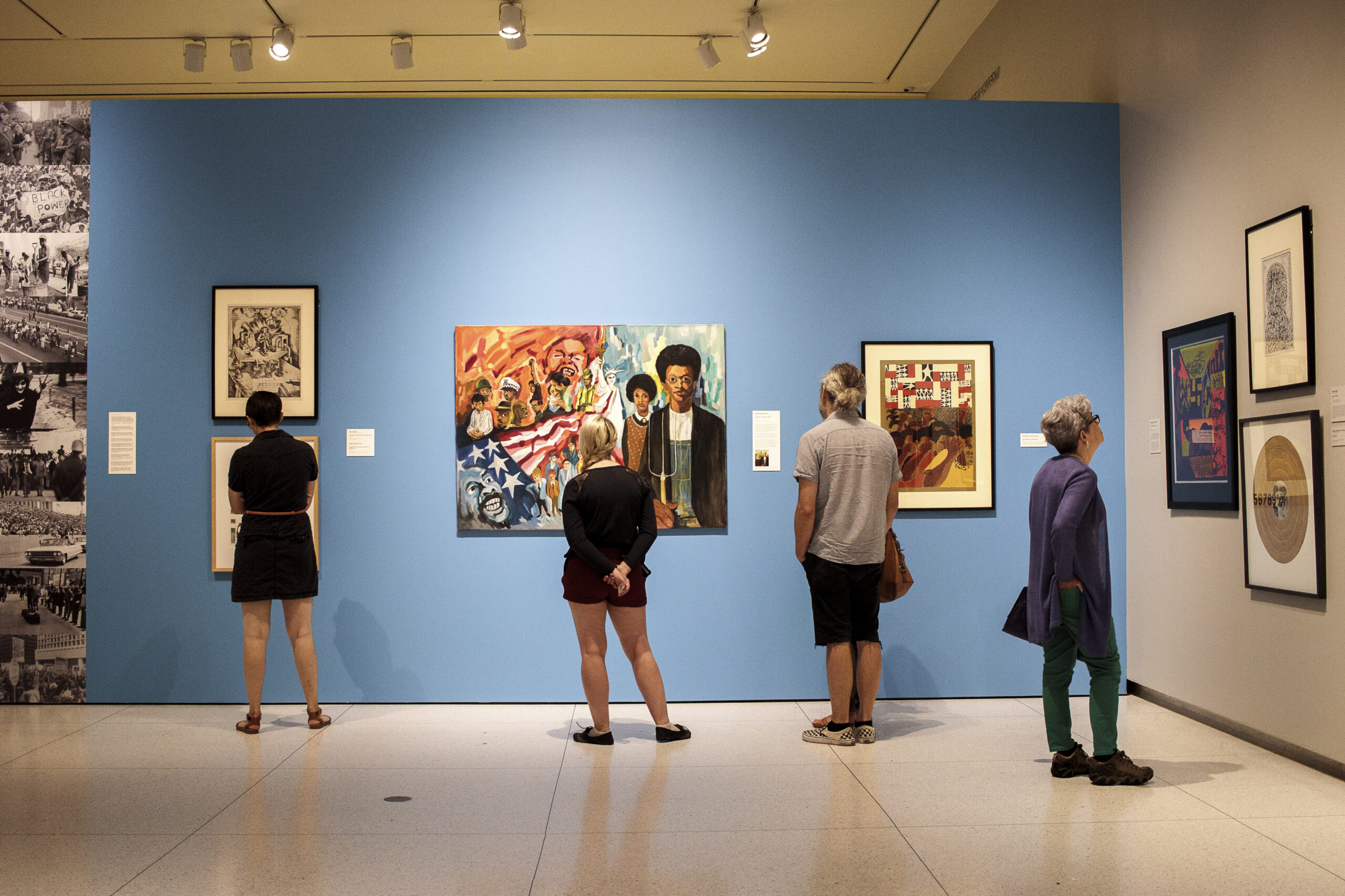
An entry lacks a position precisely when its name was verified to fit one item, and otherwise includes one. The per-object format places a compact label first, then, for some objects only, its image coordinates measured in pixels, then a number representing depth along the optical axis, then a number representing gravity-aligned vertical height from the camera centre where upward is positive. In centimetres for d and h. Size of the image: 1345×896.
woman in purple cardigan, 372 -50
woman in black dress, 470 -31
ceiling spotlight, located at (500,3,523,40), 526 +250
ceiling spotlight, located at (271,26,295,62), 551 +253
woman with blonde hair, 429 -40
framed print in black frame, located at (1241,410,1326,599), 391 -18
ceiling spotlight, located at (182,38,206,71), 561 +247
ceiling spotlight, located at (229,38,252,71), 566 +250
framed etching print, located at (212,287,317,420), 536 +71
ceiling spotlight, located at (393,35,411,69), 559 +247
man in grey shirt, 433 -27
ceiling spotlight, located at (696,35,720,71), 568 +249
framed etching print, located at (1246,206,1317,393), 396 +70
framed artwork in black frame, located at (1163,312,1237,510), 451 +25
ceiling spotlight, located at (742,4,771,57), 538 +247
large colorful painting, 536 +29
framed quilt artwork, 539 +30
